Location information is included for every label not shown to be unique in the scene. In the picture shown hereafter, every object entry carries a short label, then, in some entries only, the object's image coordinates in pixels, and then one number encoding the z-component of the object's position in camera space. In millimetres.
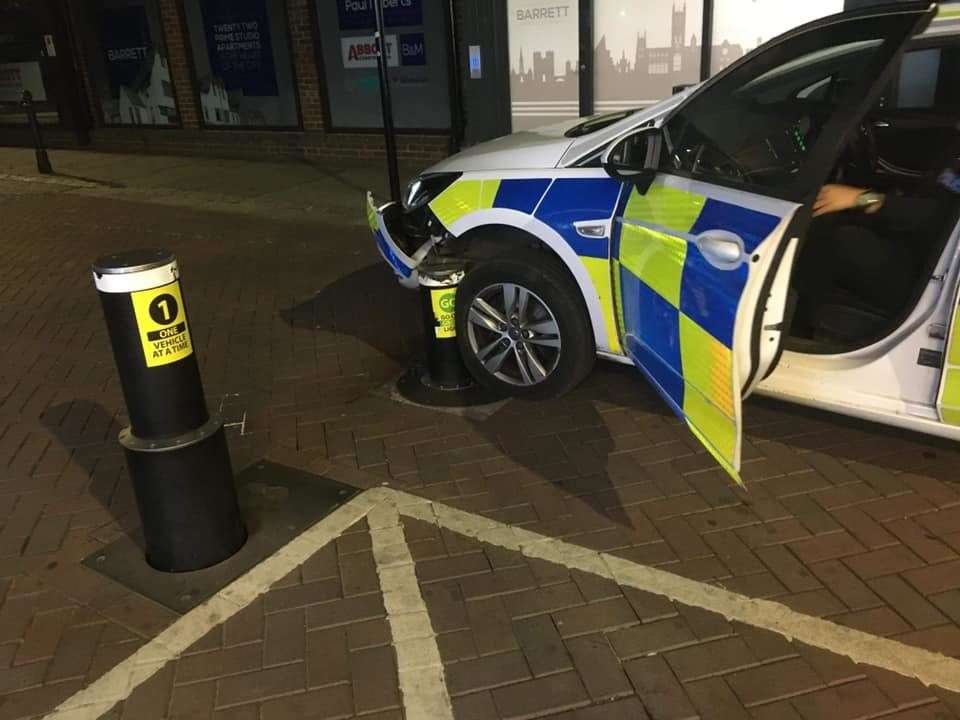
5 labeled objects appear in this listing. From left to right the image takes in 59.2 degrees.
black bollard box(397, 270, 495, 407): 4441
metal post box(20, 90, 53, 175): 12039
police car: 2805
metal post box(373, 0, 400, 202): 7527
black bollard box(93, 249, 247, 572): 2836
